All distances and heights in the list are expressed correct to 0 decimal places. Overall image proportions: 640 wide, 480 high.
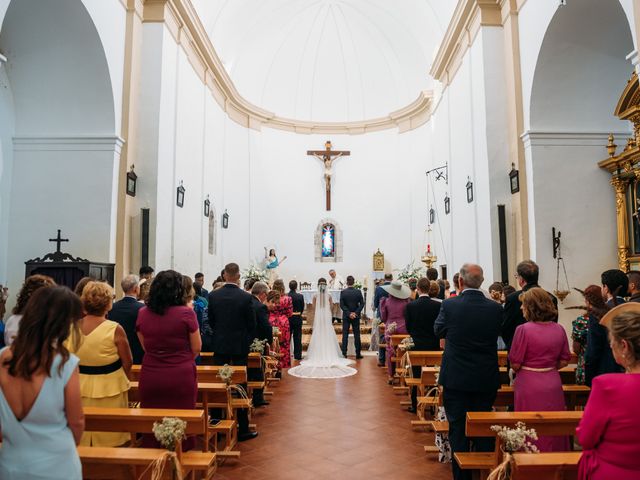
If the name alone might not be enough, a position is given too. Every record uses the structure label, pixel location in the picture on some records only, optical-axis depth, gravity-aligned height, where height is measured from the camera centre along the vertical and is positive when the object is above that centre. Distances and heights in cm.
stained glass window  1692 +157
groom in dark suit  971 -50
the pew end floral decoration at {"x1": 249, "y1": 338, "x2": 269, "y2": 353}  571 -70
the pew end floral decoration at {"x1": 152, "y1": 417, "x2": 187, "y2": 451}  271 -80
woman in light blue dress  196 -42
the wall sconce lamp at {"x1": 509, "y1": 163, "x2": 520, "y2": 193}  814 +176
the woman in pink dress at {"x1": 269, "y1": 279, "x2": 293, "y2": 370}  819 -53
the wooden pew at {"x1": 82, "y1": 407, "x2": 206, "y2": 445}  309 -83
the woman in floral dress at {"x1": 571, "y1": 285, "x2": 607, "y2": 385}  422 -51
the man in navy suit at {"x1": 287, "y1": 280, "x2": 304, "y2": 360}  956 -60
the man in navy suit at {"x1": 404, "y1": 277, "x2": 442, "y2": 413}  587 -44
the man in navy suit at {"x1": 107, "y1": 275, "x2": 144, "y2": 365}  434 -18
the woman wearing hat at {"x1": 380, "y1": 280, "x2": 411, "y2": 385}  771 -41
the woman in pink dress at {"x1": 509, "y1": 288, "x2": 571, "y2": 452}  350 -51
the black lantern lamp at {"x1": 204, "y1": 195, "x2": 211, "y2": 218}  1198 +199
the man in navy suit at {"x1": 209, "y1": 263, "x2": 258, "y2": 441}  498 -36
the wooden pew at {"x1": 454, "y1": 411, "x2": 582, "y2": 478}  315 -90
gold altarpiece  720 +154
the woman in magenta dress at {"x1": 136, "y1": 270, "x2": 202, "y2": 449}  344 -42
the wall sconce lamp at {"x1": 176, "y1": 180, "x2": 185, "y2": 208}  979 +184
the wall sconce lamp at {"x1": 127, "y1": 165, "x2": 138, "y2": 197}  823 +179
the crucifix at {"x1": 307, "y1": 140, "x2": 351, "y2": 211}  1698 +450
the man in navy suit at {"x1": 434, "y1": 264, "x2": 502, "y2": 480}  367 -55
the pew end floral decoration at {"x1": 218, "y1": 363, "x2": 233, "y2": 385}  420 -74
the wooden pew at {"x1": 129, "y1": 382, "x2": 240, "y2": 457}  416 -113
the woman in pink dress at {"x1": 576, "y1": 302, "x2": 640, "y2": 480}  194 -54
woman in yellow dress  326 -47
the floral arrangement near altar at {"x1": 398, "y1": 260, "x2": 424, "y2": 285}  1292 +25
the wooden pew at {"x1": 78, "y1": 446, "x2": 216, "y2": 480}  265 -106
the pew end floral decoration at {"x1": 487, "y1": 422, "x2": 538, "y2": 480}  255 -88
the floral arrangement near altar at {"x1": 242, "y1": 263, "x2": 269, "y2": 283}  1332 +35
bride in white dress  891 -116
